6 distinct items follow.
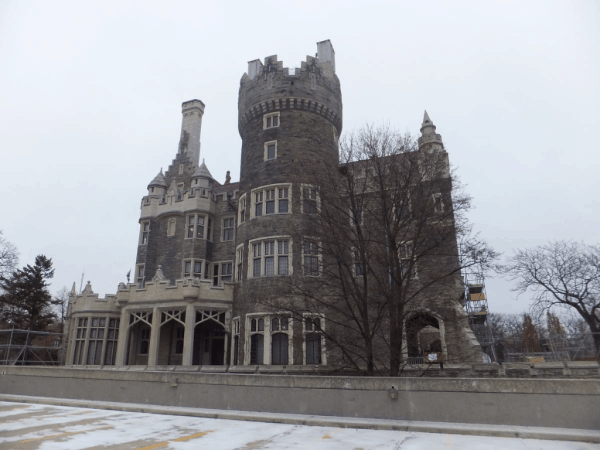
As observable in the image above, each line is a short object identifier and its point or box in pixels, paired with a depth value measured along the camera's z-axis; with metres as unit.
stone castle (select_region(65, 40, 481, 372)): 21.14
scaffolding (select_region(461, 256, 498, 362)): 25.96
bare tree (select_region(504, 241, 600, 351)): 27.36
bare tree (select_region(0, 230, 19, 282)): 33.97
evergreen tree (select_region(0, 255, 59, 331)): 44.02
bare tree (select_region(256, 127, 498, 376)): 14.83
